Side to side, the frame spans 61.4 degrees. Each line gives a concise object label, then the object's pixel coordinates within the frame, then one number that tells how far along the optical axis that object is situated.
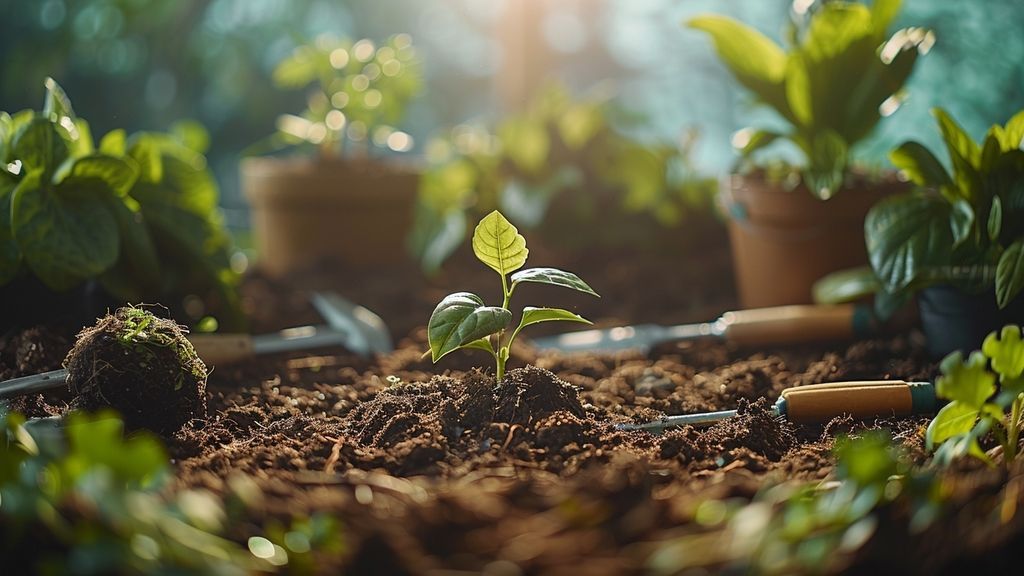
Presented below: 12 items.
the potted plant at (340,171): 2.04
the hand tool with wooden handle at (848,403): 1.02
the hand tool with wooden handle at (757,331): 1.39
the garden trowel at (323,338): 1.28
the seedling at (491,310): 0.89
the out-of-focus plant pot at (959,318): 1.19
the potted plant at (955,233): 1.15
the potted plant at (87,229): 1.13
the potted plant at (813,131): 1.48
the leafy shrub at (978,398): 0.77
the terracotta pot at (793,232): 1.53
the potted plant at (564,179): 2.03
